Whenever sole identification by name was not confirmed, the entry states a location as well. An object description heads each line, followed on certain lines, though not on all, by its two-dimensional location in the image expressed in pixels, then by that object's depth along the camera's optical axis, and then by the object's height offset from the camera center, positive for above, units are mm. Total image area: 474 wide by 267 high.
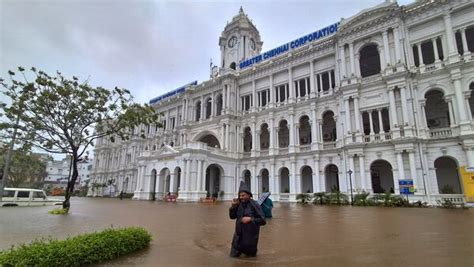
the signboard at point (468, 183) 18969 +372
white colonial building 22641 +8253
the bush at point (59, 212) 14731 -1558
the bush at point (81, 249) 3955 -1131
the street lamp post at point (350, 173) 24289 +1252
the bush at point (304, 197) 26578 -1084
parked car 22812 -1255
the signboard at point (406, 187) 20734 +46
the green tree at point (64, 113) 13570 +4015
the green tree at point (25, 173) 41384 +1961
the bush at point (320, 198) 24859 -1130
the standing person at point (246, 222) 5324 -735
